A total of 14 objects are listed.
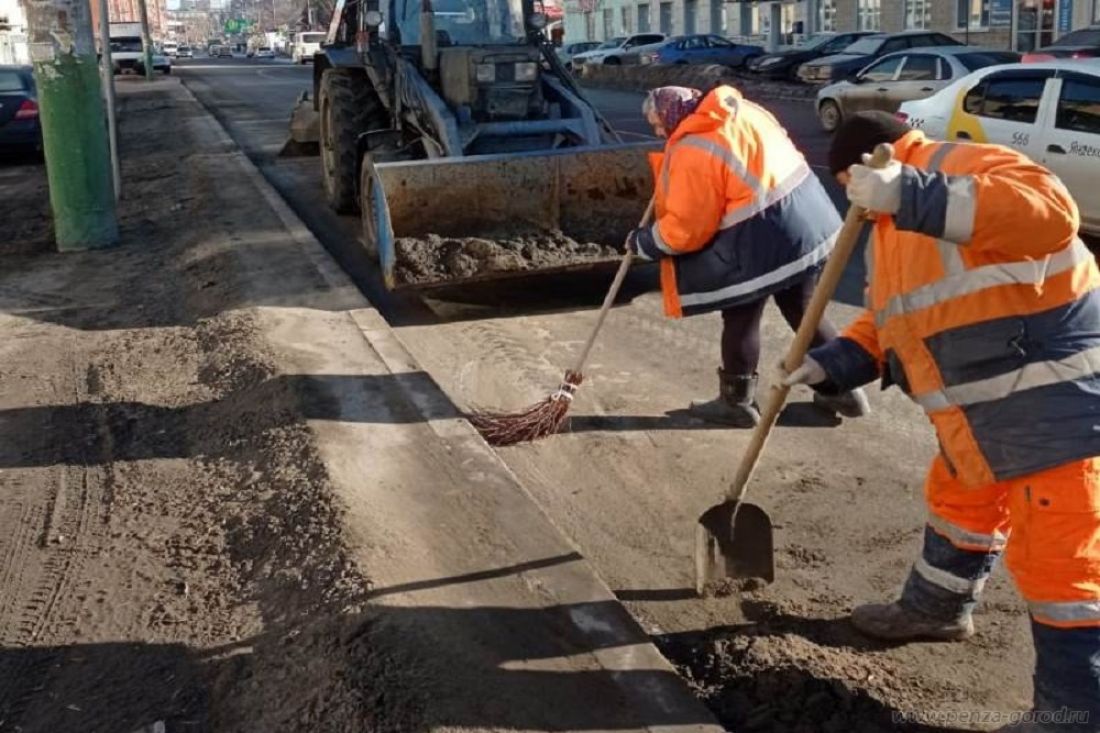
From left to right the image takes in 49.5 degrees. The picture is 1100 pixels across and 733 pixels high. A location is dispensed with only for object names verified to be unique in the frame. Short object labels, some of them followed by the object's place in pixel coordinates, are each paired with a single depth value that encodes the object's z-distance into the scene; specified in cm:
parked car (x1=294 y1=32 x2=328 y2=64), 6259
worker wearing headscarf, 511
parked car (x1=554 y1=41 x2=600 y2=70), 4778
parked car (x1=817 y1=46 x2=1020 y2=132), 1795
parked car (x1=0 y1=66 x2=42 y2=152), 1688
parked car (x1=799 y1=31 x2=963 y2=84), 2564
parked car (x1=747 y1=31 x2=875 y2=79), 3066
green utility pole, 968
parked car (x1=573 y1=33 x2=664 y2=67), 4088
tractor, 822
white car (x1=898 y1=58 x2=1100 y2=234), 927
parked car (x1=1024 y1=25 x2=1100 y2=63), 1595
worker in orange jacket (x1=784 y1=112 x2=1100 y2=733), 281
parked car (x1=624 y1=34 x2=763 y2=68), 3753
